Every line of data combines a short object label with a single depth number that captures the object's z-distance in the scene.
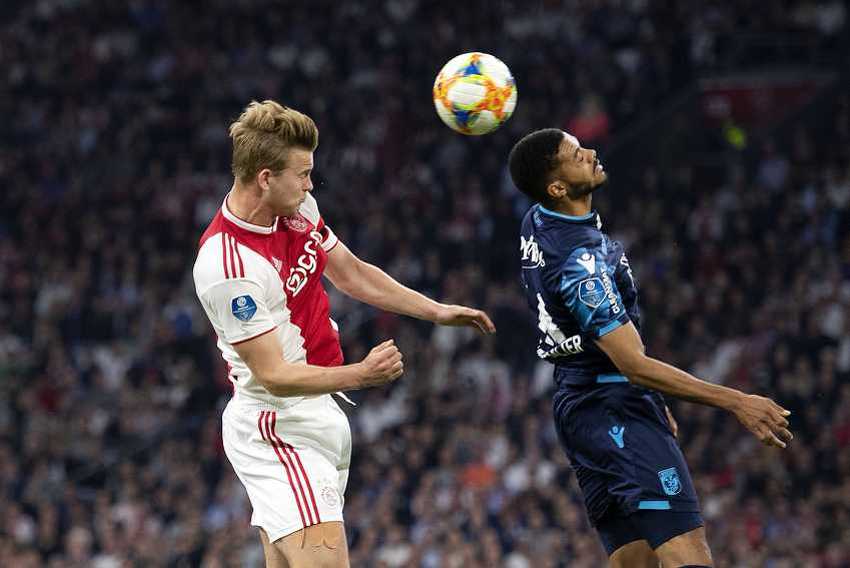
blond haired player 10.47
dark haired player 10.60
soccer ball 12.61
